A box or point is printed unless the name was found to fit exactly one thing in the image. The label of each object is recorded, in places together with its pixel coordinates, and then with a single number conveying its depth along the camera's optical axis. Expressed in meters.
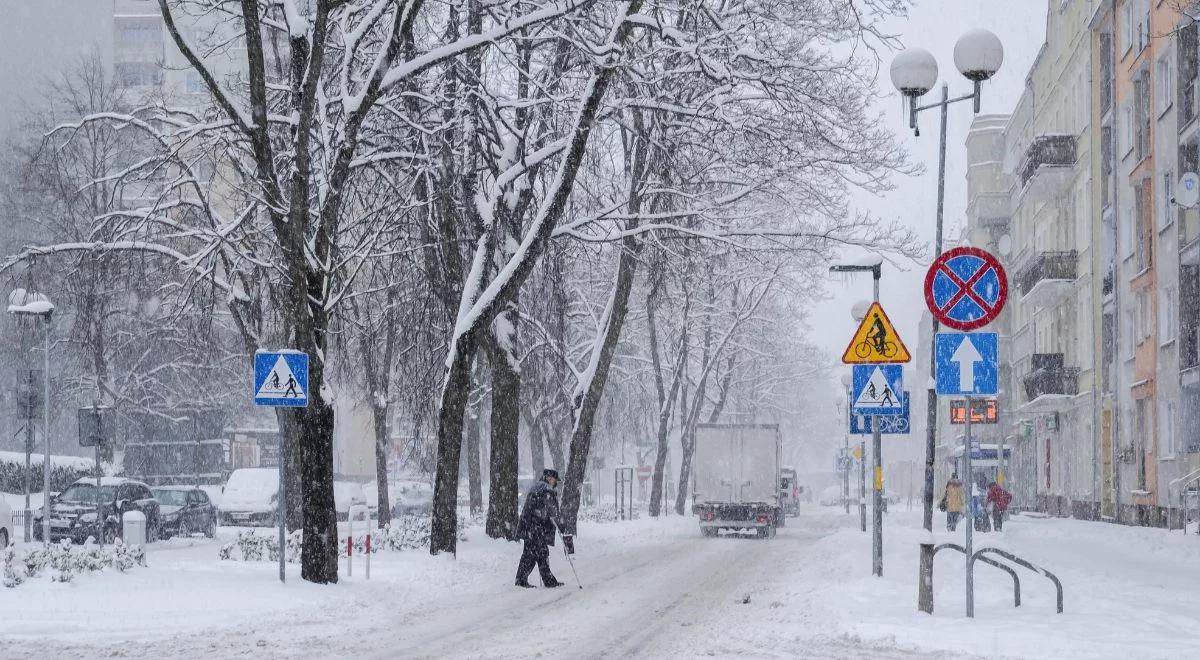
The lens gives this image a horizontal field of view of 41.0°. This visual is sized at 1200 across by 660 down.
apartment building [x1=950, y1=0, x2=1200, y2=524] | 38.31
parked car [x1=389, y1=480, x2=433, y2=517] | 58.25
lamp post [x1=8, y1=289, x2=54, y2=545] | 31.69
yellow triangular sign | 19.39
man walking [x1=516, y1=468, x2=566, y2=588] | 20.75
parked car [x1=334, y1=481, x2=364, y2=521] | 54.46
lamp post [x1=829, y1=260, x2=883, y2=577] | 21.31
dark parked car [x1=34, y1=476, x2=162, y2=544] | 35.88
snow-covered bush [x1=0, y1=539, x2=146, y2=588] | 18.03
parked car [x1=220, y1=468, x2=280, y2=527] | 47.19
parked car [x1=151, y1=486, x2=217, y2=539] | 40.22
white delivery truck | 42.03
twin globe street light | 22.69
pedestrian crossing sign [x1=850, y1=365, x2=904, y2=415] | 20.16
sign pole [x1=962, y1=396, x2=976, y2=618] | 14.67
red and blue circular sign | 14.78
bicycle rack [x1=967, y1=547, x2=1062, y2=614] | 15.02
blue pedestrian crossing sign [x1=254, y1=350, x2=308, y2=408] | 18.31
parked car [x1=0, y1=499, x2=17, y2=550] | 30.84
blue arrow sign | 14.77
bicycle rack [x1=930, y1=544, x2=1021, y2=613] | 15.52
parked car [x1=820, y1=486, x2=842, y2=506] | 104.44
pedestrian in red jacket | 40.03
